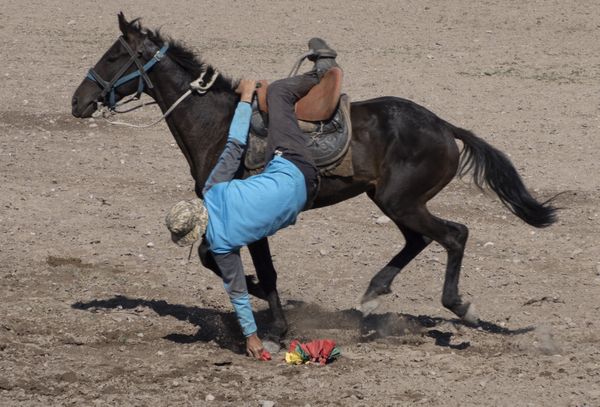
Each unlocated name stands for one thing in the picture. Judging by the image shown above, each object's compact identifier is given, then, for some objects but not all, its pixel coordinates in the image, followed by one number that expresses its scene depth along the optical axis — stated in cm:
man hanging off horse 1439
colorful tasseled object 1514
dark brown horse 1597
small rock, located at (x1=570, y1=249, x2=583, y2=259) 1994
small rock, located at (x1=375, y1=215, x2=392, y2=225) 2179
